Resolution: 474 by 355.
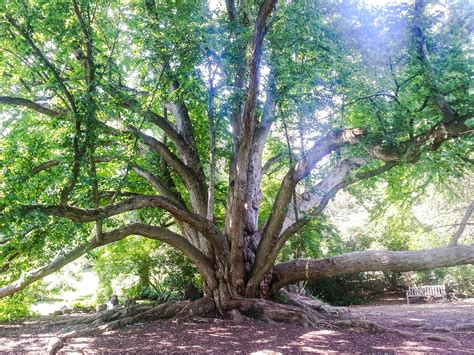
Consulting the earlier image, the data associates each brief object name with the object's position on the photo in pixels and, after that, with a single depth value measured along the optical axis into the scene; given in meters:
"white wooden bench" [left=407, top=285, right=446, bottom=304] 13.57
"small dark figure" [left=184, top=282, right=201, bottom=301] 10.29
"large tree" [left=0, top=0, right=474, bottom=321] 4.84
